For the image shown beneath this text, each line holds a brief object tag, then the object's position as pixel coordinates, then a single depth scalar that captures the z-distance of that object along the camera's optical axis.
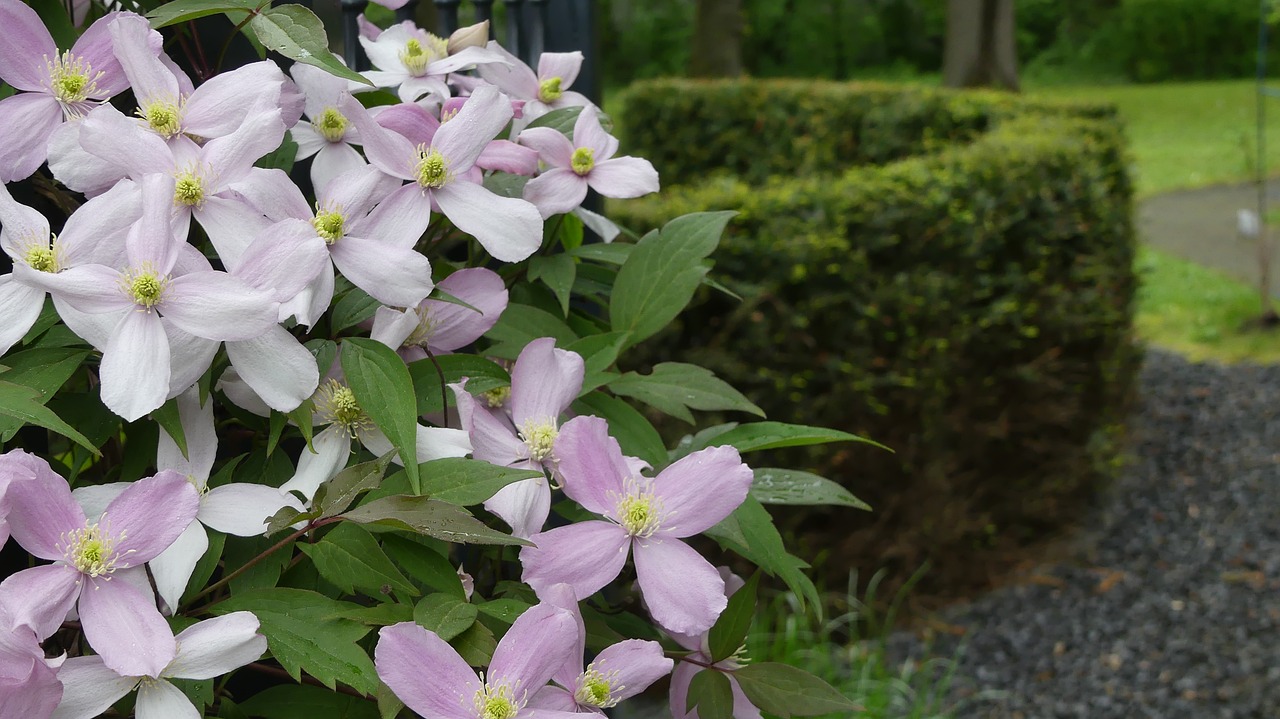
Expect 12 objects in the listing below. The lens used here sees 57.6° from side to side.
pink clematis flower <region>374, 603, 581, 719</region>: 0.55
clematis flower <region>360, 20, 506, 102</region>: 0.84
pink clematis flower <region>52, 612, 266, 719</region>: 0.54
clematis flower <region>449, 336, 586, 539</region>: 0.69
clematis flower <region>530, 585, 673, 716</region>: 0.60
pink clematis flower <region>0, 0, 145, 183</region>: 0.65
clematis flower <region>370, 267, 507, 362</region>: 0.71
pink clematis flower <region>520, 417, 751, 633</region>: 0.64
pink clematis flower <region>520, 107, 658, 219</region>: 0.82
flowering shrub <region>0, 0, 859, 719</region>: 0.55
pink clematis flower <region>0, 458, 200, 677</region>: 0.53
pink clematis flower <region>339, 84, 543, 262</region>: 0.69
